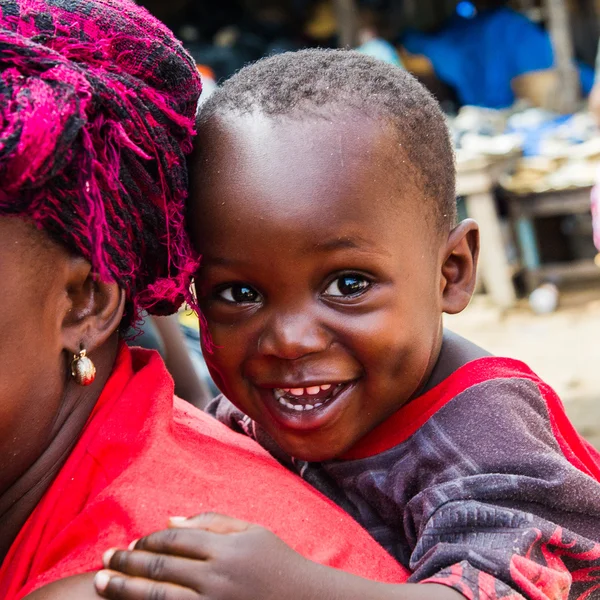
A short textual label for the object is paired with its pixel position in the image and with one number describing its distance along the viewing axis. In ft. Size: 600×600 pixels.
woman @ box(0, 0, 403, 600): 4.41
